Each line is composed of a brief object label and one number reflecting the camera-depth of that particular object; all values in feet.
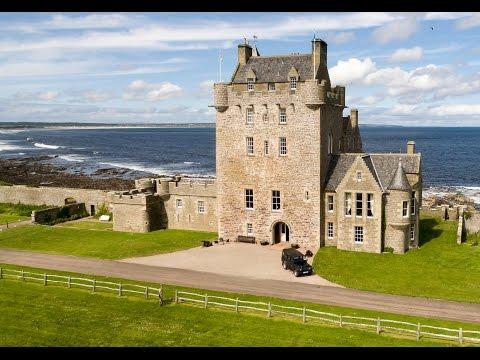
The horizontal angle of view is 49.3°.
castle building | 135.33
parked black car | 118.11
